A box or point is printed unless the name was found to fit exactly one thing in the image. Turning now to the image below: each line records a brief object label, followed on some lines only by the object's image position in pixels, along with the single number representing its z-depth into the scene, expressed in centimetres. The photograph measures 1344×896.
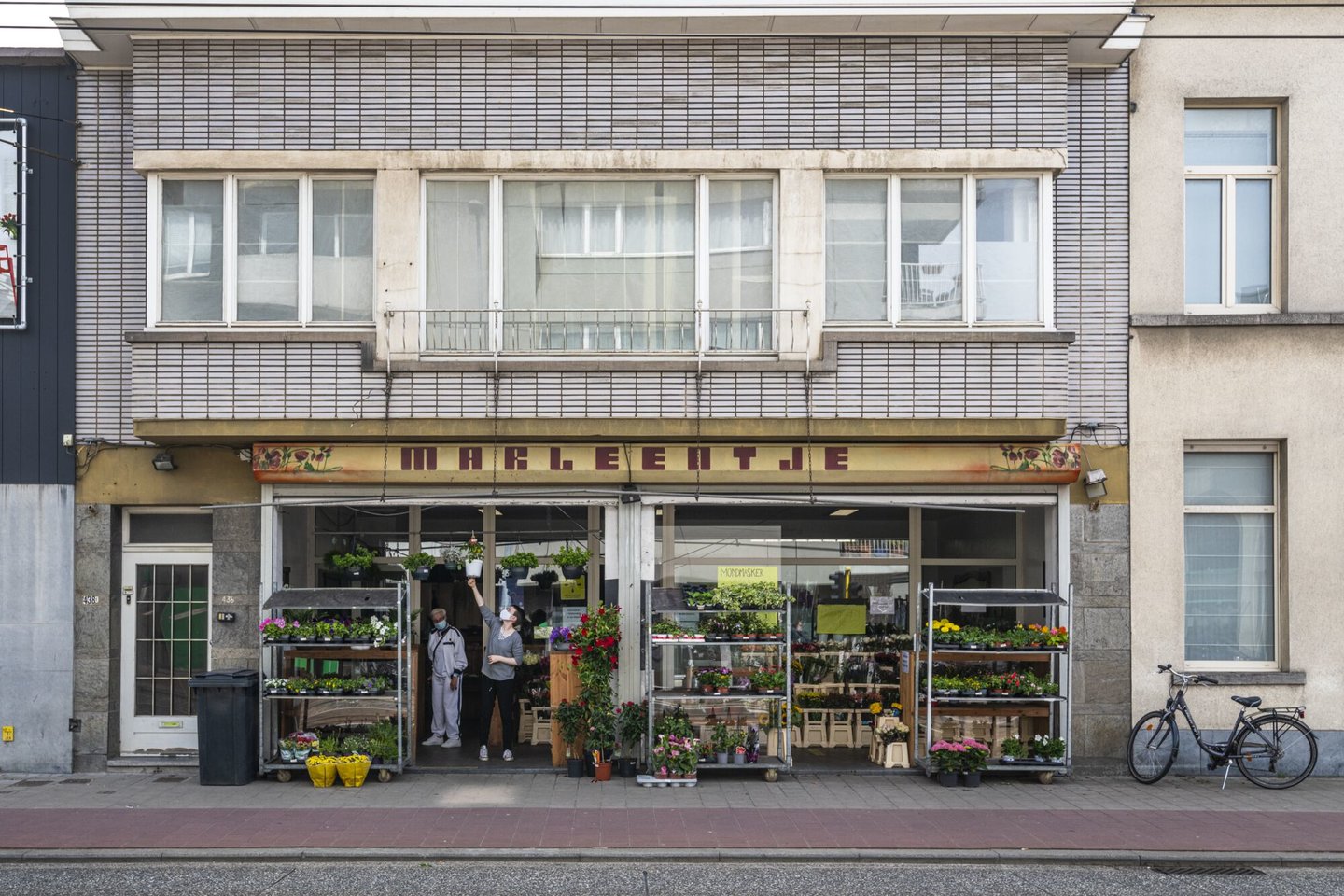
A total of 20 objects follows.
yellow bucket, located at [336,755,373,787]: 1274
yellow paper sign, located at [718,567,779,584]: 1496
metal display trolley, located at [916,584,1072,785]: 1325
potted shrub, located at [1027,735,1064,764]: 1320
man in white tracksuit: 1509
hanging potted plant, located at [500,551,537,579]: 1402
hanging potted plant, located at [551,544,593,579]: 1374
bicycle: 1328
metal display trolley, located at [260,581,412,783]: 1309
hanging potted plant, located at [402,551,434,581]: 1370
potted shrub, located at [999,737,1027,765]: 1323
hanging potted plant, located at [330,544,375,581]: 1369
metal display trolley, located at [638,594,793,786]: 1322
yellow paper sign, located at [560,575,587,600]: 1611
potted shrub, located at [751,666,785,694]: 1335
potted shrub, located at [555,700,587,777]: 1316
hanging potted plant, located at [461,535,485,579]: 1392
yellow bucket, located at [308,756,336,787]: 1277
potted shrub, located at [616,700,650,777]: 1315
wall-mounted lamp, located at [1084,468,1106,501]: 1358
